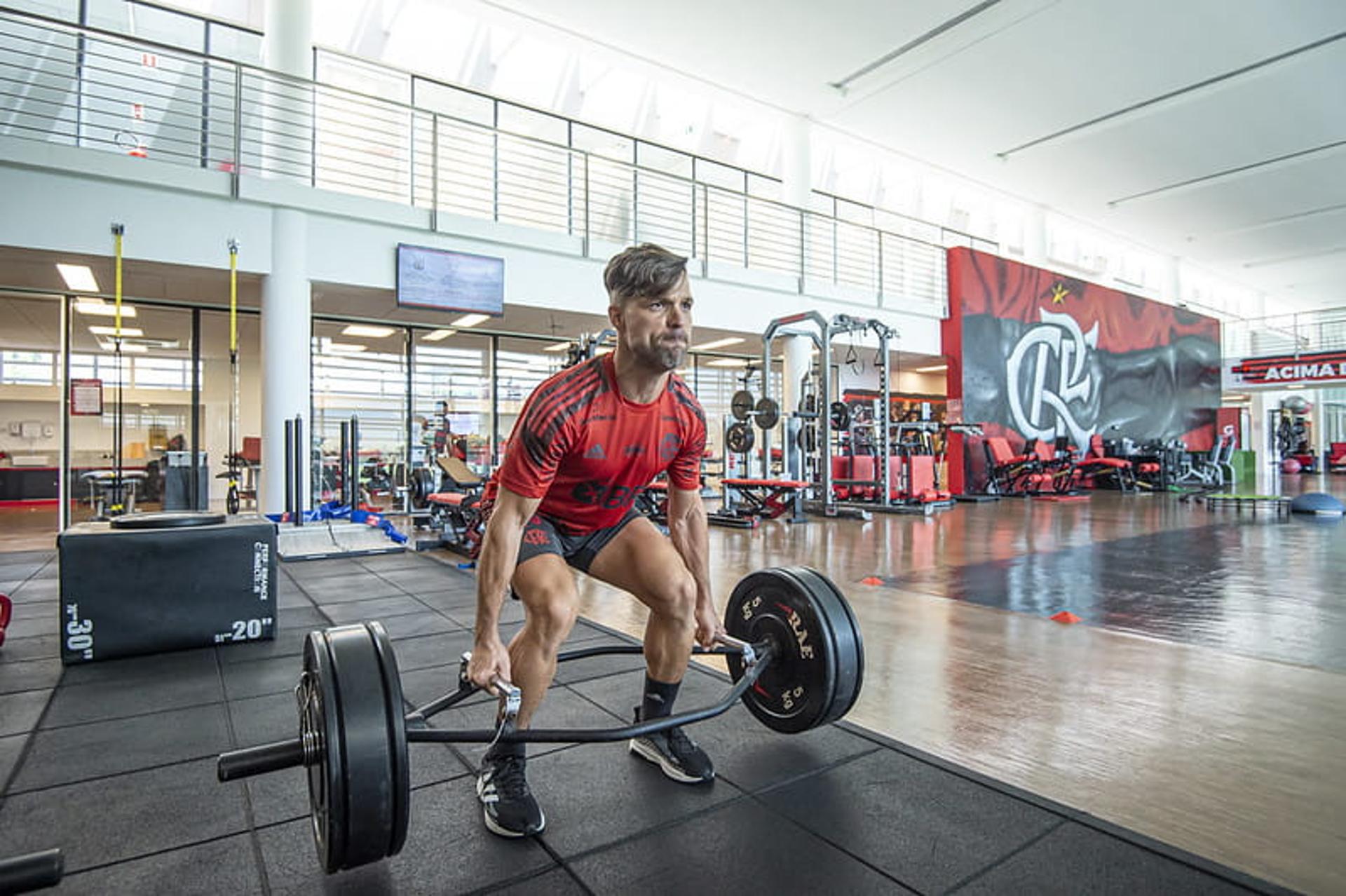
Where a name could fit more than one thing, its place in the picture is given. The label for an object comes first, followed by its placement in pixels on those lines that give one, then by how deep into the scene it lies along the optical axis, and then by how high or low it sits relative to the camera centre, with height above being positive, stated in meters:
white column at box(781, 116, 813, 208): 8.80 +3.72
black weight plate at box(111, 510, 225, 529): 2.34 -0.20
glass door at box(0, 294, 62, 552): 8.66 +0.50
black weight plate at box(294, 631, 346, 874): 0.97 -0.42
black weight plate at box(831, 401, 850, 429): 7.10 +0.42
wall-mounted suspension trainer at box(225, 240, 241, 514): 4.42 +0.66
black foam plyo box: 2.22 -0.42
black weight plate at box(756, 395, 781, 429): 6.52 +0.41
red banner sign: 12.54 +1.61
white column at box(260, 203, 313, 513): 5.23 +0.97
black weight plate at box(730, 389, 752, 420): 6.72 +0.50
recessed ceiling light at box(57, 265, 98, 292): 5.13 +1.40
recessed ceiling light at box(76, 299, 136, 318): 6.21 +1.39
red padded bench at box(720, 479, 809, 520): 6.33 -0.39
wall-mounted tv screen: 5.71 +1.50
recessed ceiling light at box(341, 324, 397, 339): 7.27 +1.34
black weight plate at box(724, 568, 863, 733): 1.44 -0.40
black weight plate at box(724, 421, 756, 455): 6.92 +0.19
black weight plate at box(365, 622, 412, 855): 1.00 -0.44
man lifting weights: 1.24 -0.12
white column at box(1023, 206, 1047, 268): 11.82 +3.69
